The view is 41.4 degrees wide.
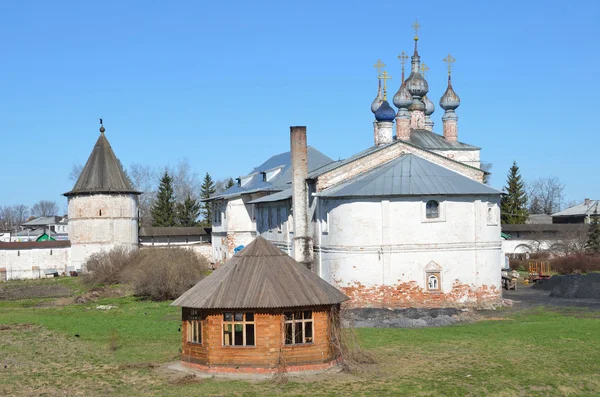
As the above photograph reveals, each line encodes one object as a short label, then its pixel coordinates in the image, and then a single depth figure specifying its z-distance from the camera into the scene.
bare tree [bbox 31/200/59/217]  192.85
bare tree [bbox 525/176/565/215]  102.13
